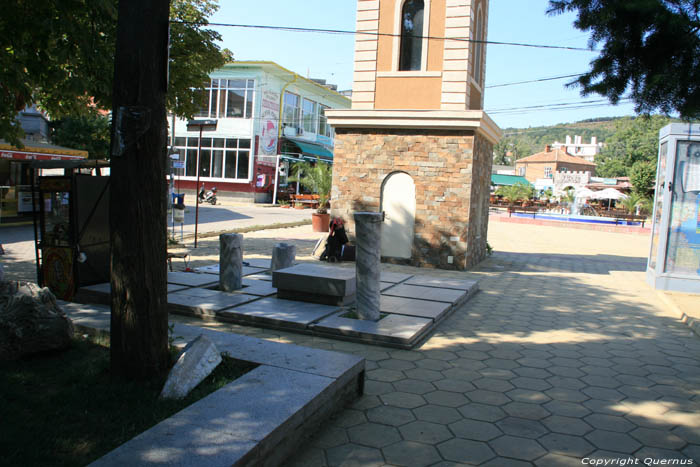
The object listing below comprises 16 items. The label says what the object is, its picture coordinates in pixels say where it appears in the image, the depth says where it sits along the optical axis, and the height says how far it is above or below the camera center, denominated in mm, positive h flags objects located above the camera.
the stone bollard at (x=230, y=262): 7332 -1121
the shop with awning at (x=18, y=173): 17266 -99
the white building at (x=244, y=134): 32750 +3223
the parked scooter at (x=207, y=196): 30234 -855
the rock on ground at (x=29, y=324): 3949 -1197
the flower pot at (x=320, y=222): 17953 -1168
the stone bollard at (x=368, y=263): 5781 -818
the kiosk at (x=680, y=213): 9469 -75
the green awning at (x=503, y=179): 70250 +2777
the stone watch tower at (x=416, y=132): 10875 +1340
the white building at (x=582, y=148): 134225 +14847
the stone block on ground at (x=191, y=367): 3420 -1298
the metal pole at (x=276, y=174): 32625 +747
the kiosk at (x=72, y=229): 6496 -715
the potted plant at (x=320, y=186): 18095 +88
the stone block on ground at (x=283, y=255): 8195 -1097
